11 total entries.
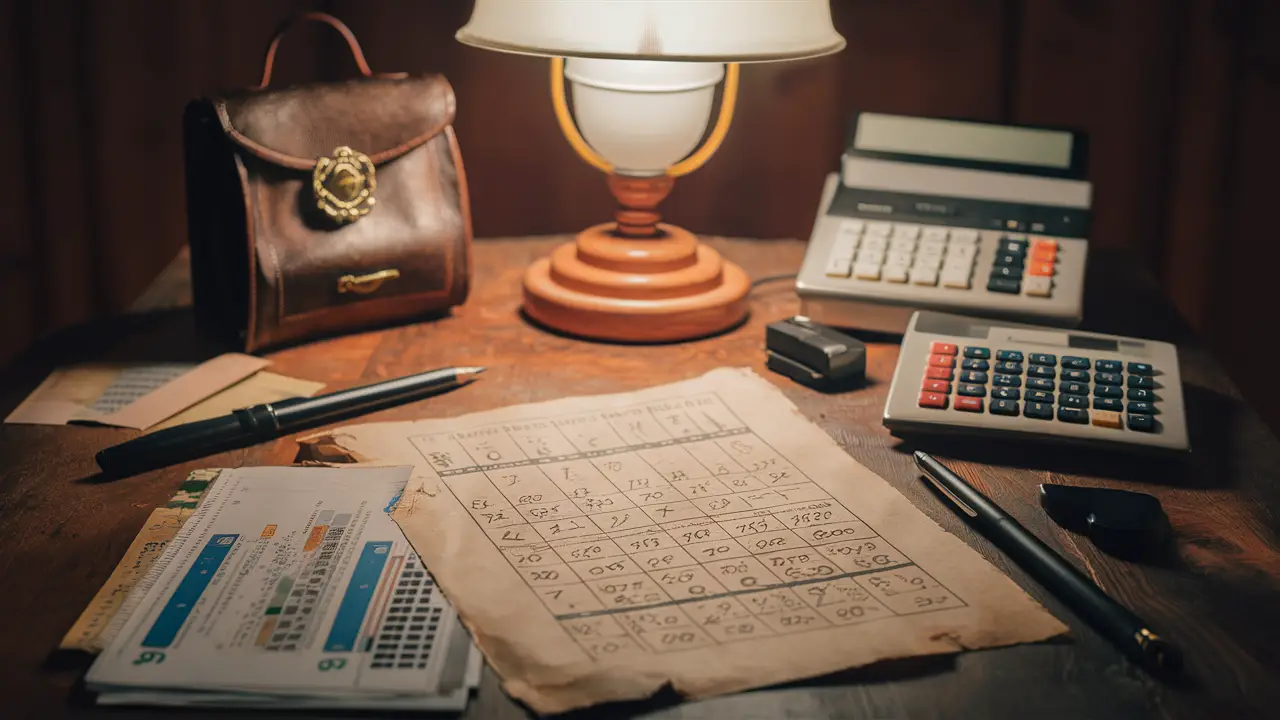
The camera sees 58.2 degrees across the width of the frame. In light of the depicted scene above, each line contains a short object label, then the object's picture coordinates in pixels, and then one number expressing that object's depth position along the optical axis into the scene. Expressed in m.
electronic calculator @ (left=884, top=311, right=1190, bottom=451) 0.81
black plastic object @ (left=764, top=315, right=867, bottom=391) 0.94
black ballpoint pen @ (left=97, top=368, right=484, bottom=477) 0.78
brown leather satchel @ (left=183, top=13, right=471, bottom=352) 0.96
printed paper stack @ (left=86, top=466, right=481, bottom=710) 0.54
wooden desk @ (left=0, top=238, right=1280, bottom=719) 0.55
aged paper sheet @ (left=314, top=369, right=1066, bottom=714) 0.57
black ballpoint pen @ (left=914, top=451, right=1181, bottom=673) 0.57
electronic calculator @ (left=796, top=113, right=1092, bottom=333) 1.03
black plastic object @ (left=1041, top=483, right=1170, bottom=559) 0.69
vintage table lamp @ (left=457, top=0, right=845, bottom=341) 0.90
